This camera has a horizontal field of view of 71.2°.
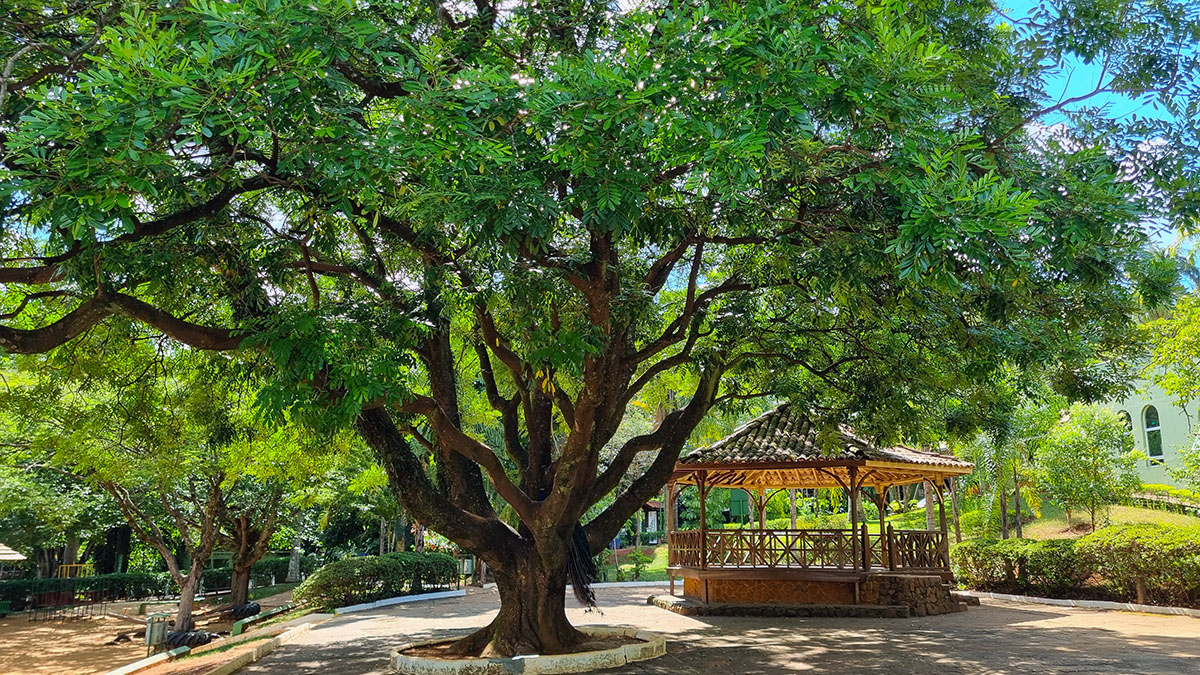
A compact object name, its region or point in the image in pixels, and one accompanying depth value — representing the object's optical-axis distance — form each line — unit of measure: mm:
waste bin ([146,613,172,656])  16594
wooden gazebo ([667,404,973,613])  16641
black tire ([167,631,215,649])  16562
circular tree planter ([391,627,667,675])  9953
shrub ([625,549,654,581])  31047
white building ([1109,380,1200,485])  28266
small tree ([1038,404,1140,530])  22656
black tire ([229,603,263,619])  22391
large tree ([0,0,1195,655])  5312
